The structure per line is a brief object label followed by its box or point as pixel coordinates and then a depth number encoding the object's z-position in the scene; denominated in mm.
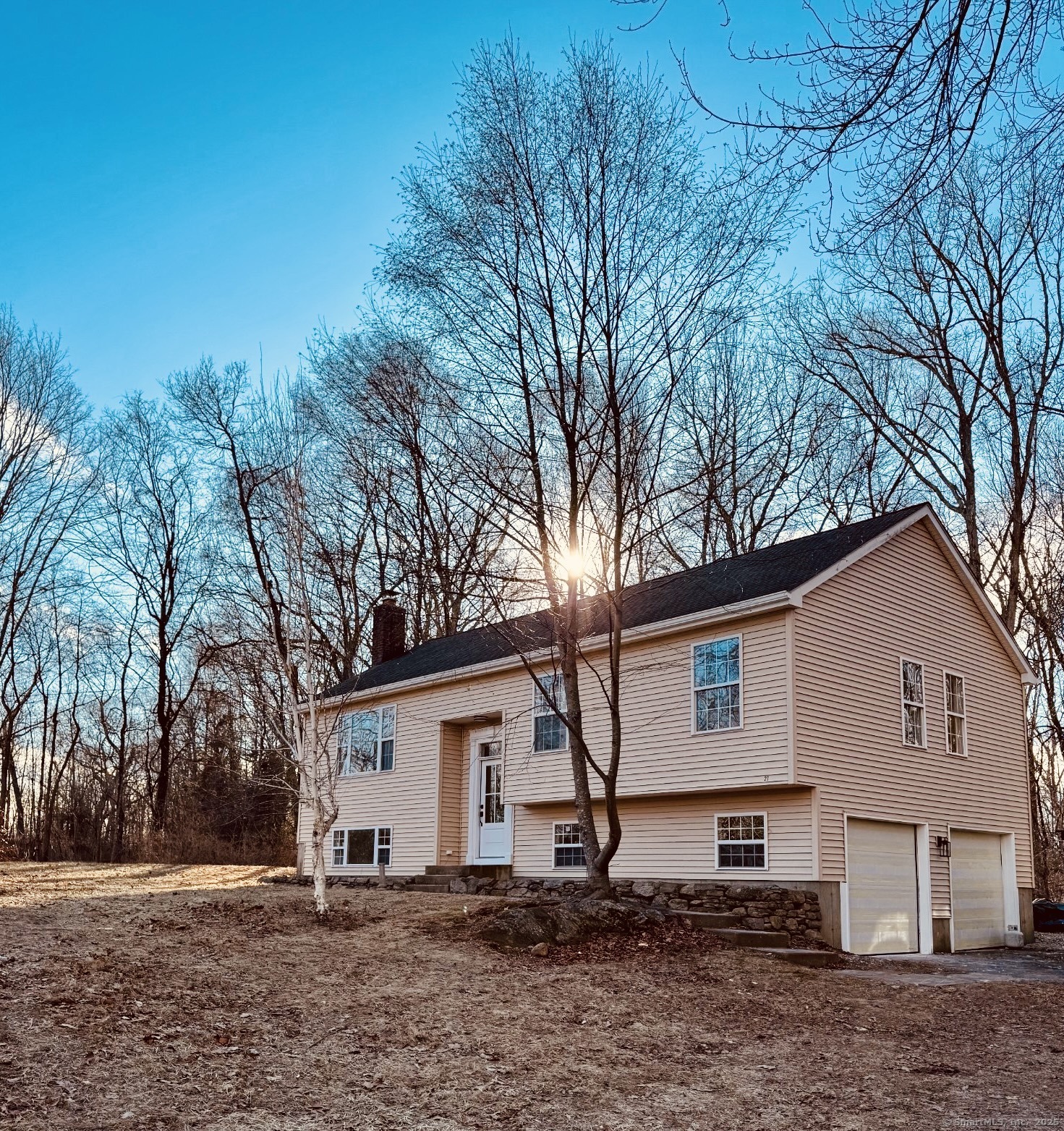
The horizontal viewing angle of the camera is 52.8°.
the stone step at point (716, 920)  13891
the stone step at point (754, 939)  13023
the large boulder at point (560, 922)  11258
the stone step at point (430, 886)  18656
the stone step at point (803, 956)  12305
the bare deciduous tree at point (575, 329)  12359
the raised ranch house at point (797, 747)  14477
